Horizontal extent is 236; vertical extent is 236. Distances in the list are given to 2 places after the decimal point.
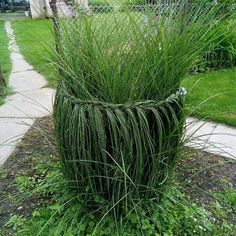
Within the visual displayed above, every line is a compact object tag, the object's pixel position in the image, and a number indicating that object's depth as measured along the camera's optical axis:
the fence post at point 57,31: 2.18
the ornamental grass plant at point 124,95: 1.96
